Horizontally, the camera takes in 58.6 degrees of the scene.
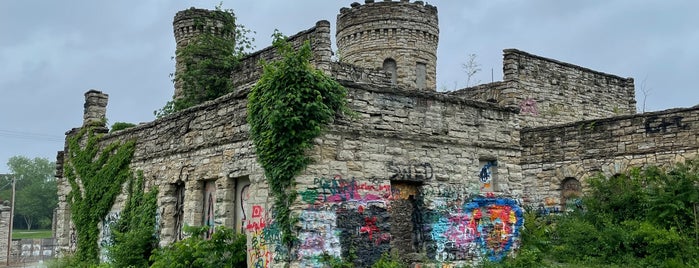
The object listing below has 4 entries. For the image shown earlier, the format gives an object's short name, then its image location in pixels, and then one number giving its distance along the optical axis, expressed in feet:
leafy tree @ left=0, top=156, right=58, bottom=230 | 273.13
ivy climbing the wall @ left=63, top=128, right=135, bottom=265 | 50.80
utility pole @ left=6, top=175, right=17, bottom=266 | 91.25
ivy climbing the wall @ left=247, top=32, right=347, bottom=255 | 30.83
